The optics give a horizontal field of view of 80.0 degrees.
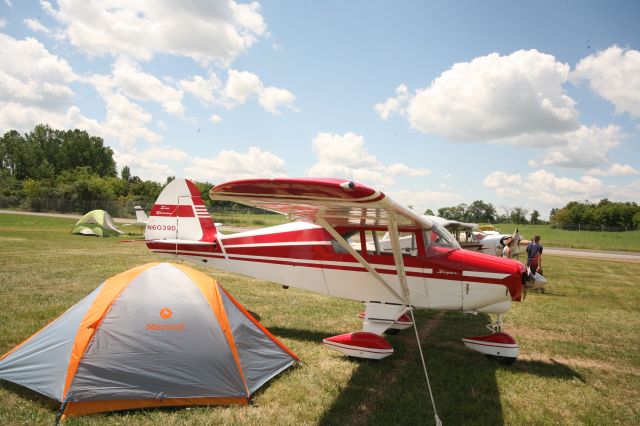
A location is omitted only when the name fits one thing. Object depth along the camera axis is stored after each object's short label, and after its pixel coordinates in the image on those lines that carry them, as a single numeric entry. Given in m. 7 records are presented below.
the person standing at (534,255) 12.12
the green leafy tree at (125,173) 105.97
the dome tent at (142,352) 3.96
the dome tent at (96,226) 23.62
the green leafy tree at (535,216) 102.25
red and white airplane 5.77
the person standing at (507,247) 13.38
